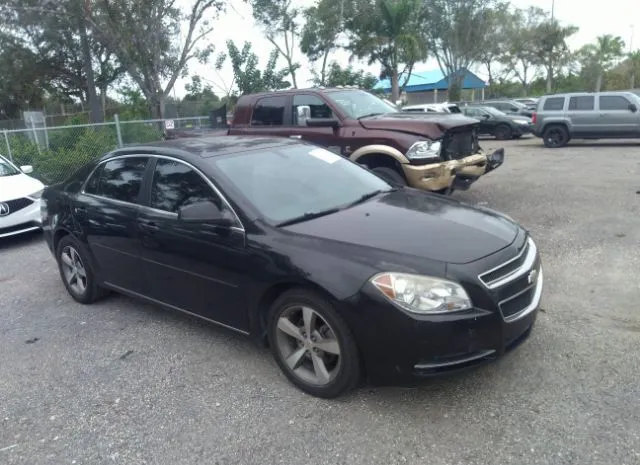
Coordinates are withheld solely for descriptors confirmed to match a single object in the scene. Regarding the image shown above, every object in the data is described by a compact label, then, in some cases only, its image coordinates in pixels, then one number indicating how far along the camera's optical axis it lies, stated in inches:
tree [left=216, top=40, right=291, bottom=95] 980.6
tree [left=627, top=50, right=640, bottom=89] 2078.0
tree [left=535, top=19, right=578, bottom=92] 1888.5
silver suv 614.2
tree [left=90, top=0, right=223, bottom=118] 710.5
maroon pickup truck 277.3
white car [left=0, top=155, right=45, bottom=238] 298.4
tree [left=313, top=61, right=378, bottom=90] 1199.6
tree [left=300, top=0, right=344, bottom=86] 1205.1
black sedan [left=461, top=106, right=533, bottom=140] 816.9
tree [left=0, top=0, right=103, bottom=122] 776.4
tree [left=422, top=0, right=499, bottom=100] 1379.2
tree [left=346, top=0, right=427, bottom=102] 1087.5
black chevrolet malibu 118.3
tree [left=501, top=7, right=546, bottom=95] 1797.5
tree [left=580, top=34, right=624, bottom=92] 2114.9
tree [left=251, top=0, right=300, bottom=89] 1166.3
